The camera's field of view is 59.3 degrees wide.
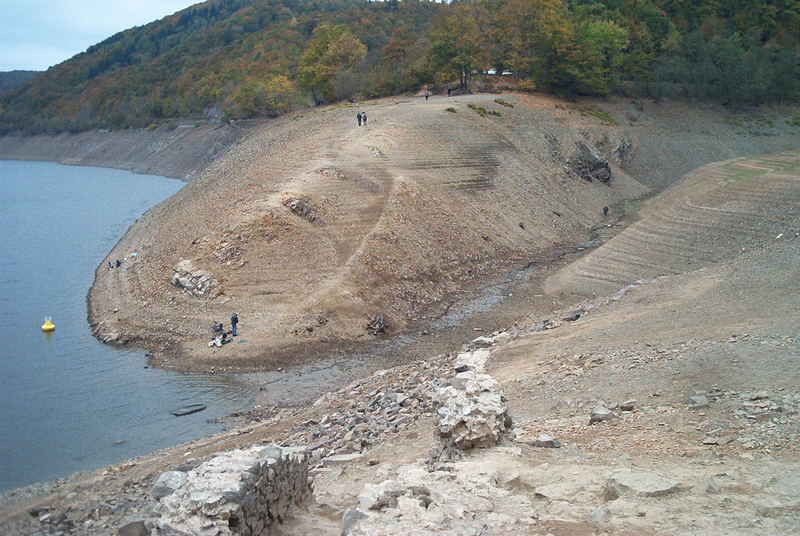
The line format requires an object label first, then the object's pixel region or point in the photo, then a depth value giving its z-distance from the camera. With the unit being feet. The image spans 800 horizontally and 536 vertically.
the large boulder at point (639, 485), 31.12
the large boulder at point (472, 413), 39.32
